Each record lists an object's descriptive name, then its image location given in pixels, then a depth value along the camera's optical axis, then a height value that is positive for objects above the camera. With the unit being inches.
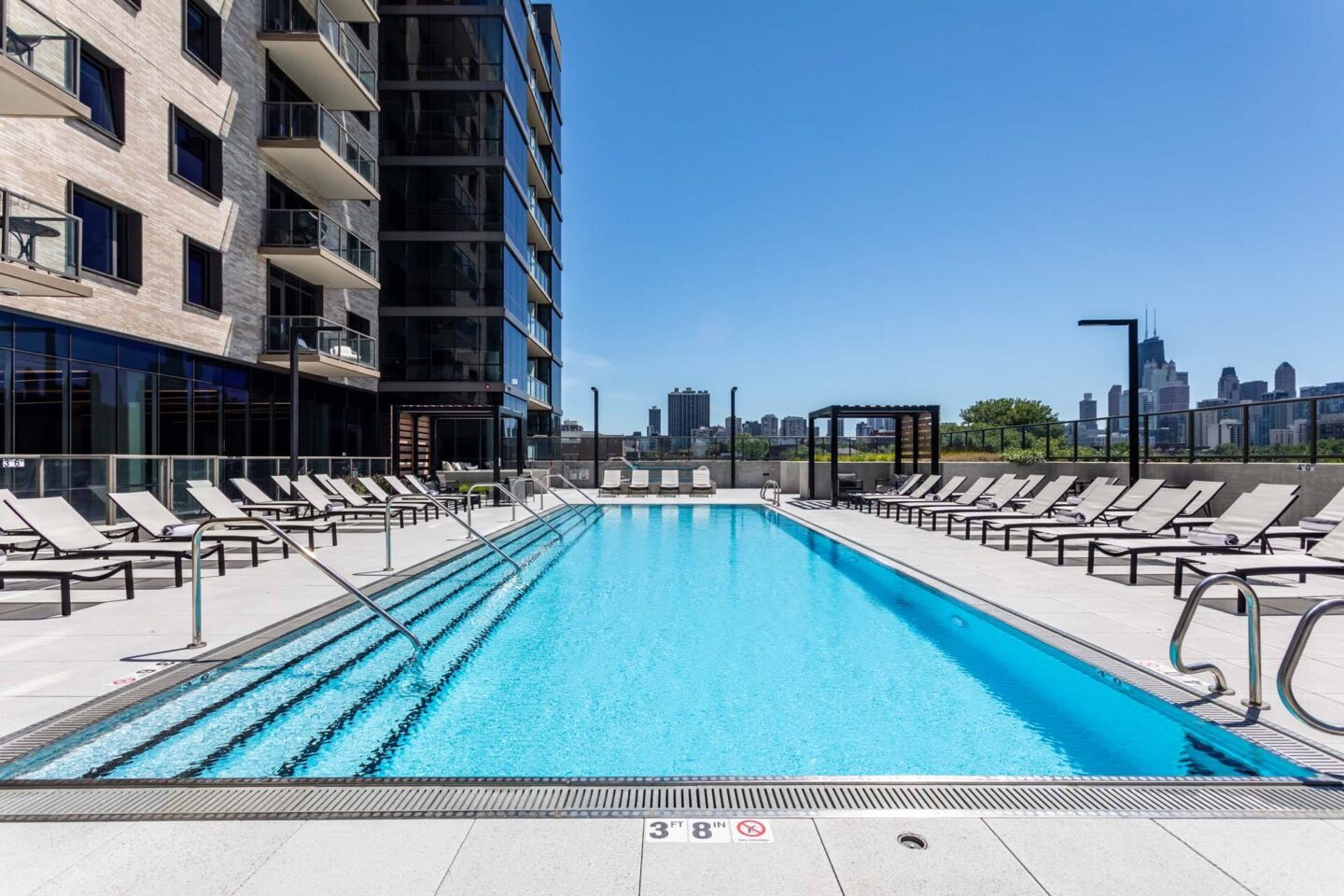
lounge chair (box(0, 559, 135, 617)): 216.1 -39.5
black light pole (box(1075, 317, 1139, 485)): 449.9 +39.3
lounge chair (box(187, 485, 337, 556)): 359.4 -30.2
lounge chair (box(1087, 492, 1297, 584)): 283.0 -35.7
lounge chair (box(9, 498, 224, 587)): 259.1 -34.7
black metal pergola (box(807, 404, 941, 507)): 693.9 +35.0
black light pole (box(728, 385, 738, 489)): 997.2 +17.2
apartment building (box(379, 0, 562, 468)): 978.7 +345.6
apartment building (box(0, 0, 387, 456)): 408.5 +178.8
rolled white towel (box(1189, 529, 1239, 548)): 280.5 -36.6
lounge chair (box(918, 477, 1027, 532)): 503.8 -36.8
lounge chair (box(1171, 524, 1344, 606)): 216.2 -38.8
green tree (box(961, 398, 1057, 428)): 2672.2 +159.1
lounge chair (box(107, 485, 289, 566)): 308.5 -33.3
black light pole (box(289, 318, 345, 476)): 483.8 +35.5
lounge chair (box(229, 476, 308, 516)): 452.4 -34.5
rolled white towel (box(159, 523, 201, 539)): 306.1 -36.0
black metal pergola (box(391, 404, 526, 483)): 874.9 +51.7
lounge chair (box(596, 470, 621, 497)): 879.7 -42.6
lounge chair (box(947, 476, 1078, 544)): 433.1 -37.8
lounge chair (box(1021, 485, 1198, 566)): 323.3 -36.5
